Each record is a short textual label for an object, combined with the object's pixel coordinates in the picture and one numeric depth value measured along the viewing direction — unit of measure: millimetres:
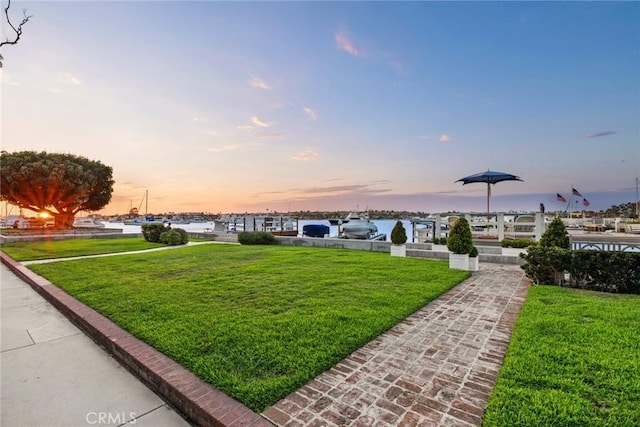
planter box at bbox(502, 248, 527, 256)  8242
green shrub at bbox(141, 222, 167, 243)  14164
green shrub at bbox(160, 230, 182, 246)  13180
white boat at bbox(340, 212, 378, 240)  15234
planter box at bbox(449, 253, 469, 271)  6781
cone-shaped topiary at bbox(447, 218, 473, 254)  6754
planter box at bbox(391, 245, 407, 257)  8953
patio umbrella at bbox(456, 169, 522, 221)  10164
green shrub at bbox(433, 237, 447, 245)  9609
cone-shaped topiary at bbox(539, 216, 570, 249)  5793
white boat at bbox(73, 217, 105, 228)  29594
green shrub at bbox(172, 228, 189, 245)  13476
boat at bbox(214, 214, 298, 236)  17359
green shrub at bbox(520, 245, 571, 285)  5301
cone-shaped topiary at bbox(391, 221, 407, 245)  8809
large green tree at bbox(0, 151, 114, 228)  16953
